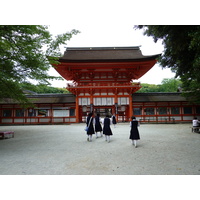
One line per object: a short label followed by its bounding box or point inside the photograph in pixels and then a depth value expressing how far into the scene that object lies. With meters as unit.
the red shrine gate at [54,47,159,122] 17.56
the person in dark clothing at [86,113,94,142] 7.81
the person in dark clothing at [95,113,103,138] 8.71
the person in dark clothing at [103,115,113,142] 7.56
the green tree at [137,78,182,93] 44.06
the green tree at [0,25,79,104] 6.77
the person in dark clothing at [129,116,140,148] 6.45
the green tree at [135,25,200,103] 5.23
